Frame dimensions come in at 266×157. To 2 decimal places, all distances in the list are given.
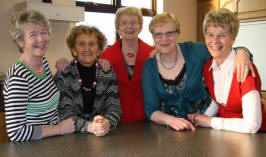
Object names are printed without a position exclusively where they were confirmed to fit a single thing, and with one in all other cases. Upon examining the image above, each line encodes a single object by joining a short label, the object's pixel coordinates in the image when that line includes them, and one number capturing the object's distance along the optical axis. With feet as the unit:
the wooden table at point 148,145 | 3.45
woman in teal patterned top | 5.35
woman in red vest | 4.29
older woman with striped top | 3.95
